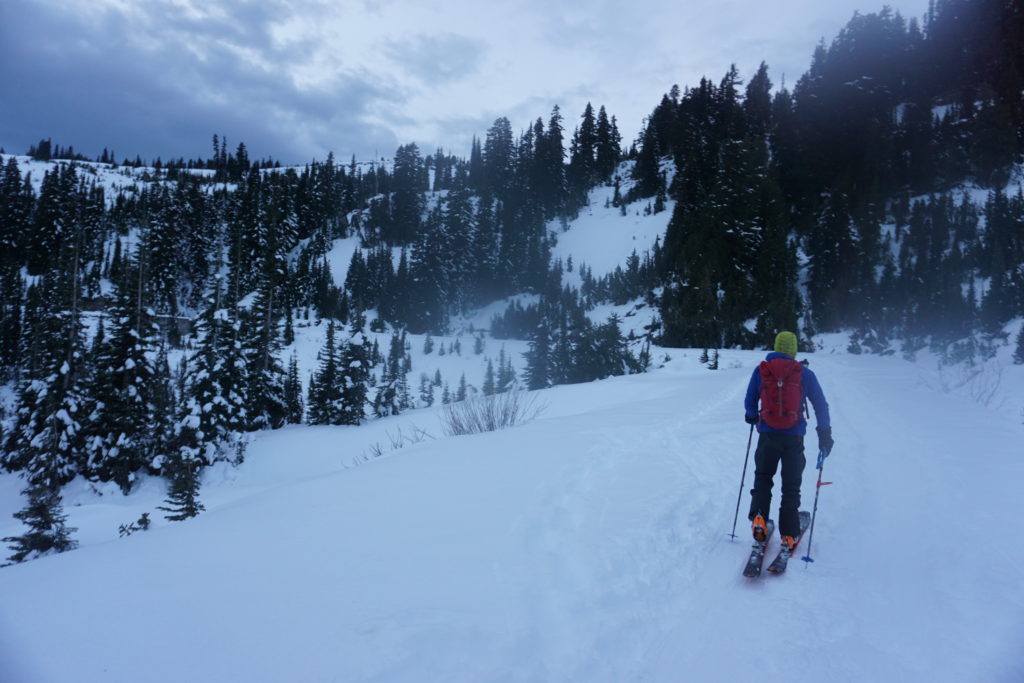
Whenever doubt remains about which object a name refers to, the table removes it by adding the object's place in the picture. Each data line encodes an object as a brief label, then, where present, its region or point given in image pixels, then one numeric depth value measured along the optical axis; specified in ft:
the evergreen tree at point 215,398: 73.05
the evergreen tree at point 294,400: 108.37
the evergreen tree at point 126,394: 70.18
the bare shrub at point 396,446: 31.67
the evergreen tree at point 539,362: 111.86
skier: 14.03
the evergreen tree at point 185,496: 42.57
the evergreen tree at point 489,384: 118.46
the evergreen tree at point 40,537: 34.99
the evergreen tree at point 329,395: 99.35
